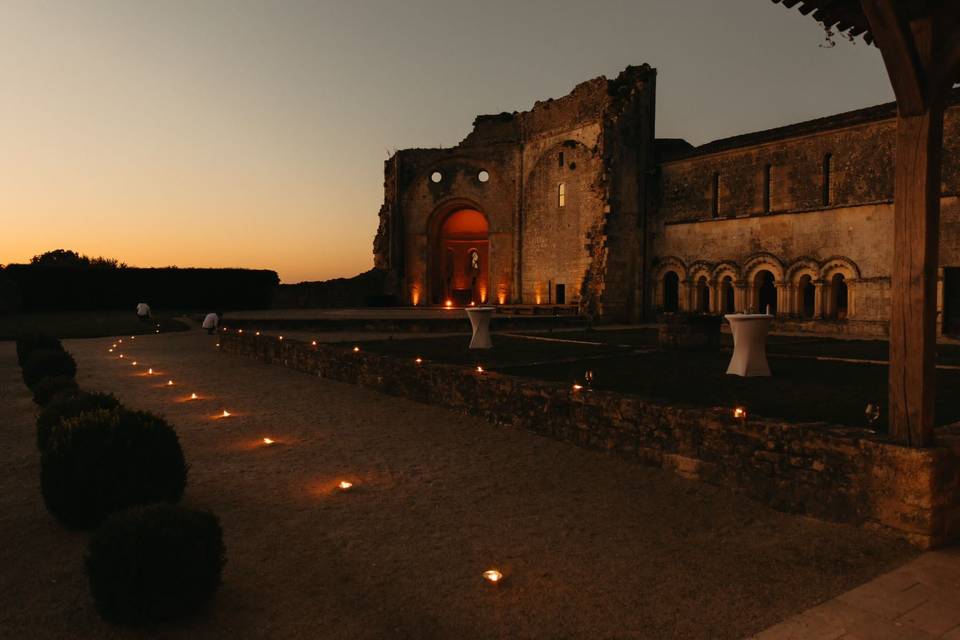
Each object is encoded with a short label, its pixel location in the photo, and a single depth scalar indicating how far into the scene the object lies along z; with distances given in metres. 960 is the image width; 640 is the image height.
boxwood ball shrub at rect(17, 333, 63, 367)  12.06
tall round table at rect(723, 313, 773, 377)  9.77
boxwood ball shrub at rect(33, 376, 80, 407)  8.06
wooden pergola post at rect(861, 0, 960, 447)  4.38
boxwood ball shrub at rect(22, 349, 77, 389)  9.91
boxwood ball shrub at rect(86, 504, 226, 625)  3.24
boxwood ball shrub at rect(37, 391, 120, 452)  5.64
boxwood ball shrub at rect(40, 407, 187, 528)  4.55
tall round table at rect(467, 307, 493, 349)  14.03
